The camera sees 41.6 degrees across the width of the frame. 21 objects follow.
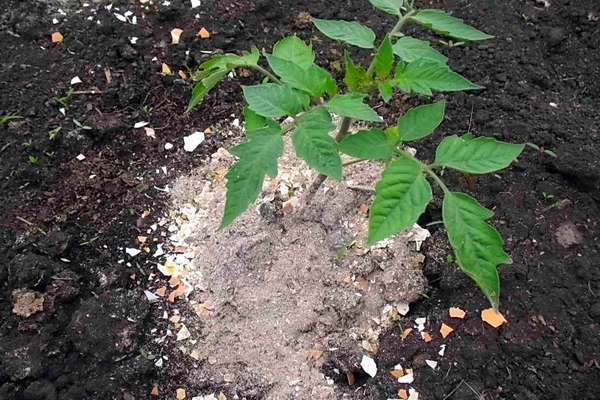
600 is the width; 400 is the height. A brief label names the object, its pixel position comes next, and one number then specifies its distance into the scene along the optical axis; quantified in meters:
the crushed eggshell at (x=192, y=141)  0.67
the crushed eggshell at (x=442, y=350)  0.56
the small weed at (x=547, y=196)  0.62
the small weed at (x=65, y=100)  0.67
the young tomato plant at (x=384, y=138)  0.45
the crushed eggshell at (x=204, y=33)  0.72
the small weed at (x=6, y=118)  0.66
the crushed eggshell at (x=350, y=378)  0.57
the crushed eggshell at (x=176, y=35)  0.72
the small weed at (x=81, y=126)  0.66
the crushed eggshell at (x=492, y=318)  0.56
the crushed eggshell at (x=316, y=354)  0.58
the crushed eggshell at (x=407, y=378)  0.56
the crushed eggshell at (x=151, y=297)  0.60
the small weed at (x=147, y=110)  0.68
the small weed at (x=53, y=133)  0.65
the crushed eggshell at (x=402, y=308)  0.59
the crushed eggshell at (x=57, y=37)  0.71
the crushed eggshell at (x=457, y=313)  0.57
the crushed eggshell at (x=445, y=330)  0.57
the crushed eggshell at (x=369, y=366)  0.57
